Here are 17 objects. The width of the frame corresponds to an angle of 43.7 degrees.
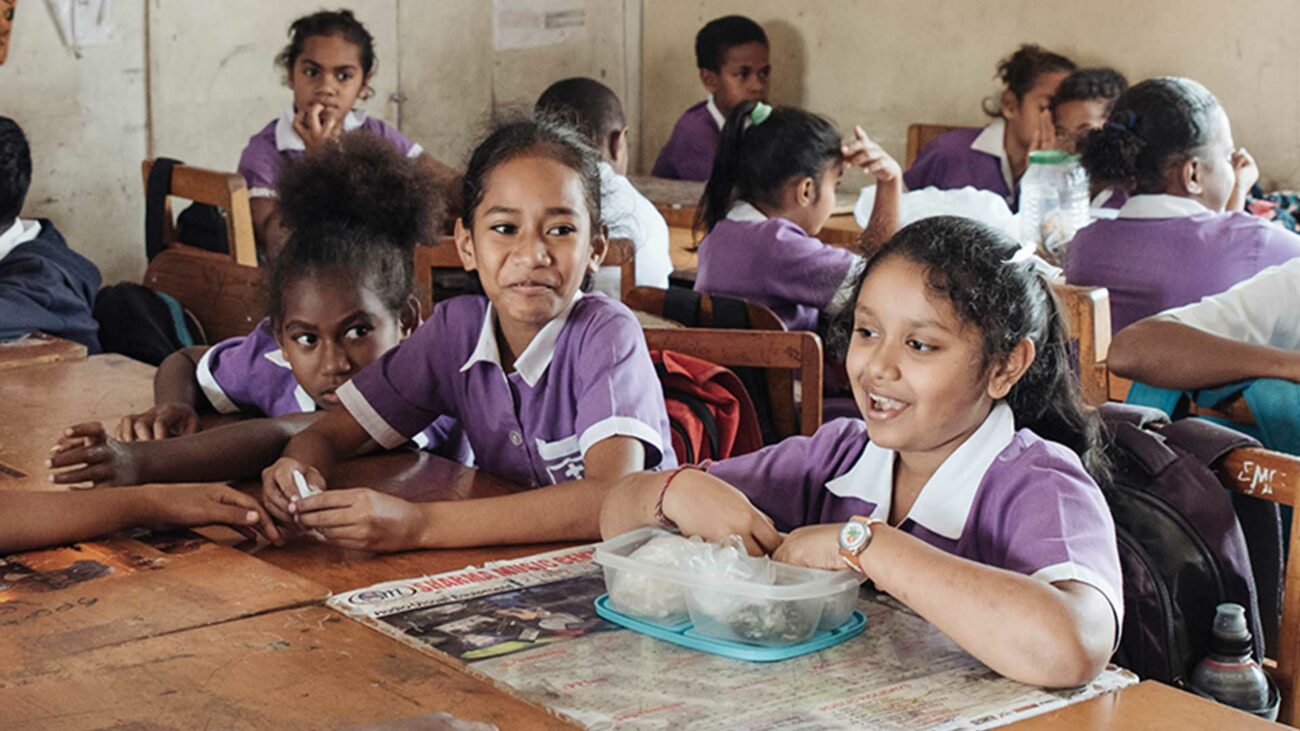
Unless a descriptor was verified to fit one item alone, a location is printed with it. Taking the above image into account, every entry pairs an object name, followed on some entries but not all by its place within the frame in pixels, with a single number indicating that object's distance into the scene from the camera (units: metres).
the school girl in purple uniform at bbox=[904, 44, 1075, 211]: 4.83
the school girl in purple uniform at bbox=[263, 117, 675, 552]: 1.92
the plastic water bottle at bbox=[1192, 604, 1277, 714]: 1.53
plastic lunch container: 1.30
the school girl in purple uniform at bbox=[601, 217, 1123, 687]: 1.34
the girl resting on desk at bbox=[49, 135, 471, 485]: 2.28
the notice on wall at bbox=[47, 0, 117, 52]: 5.10
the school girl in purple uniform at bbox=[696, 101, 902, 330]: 3.33
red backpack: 2.21
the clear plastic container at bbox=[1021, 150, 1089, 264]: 3.77
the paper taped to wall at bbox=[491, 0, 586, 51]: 6.08
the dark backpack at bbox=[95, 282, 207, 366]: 3.25
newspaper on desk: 1.17
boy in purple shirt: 5.88
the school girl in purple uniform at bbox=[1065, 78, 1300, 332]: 2.96
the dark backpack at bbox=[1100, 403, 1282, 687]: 1.56
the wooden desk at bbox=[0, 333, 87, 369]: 2.64
